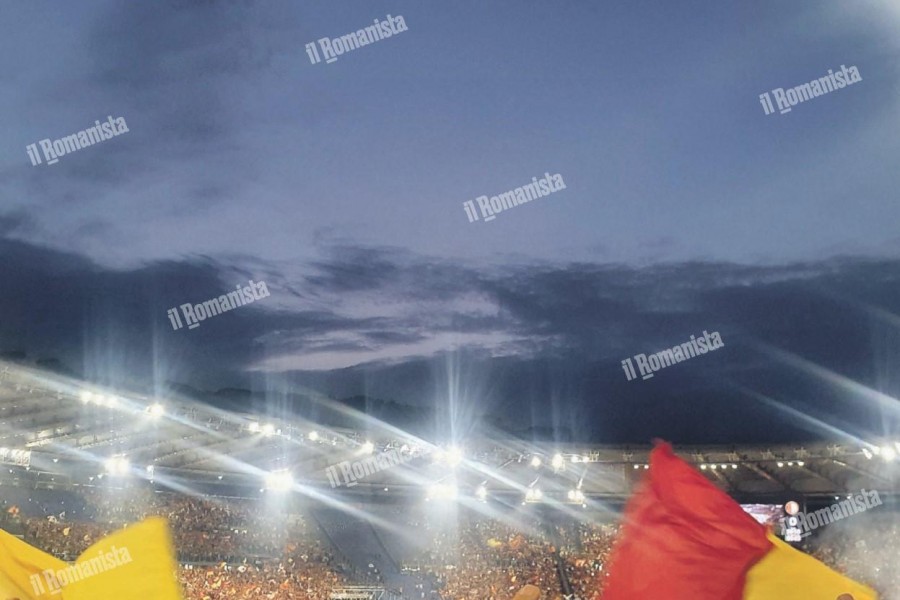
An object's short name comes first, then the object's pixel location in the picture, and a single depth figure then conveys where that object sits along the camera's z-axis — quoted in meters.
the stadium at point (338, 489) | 21.80
